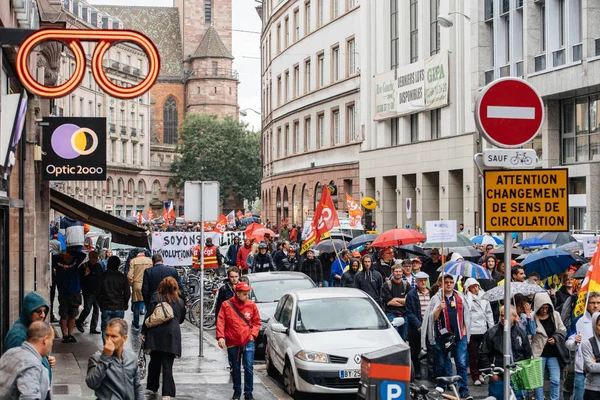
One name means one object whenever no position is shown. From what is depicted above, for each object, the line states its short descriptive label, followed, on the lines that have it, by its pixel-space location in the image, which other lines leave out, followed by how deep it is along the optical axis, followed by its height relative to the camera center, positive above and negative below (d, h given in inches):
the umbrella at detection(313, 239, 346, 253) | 995.9 -40.9
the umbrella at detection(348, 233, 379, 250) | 1064.2 -36.1
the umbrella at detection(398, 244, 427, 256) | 927.7 -40.4
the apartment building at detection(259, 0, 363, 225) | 2010.3 +238.8
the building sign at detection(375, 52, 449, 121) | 1584.6 +202.8
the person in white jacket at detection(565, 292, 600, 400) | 422.3 -56.6
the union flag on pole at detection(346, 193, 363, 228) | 1194.6 -7.9
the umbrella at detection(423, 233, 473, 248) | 855.1 -31.9
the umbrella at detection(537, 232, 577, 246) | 877.8 -28.8
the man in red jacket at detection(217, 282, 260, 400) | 518.3 -66.0
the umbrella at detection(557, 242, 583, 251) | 792.6 -32.8
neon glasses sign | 351.3 +55.7
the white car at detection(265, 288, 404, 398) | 508.1 -71.2
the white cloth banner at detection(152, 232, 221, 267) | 796.6 -30.7
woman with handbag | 494.9 -63.7
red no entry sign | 309.9 +29.8
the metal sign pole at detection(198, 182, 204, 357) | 680.4 -50.9
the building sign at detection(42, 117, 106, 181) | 623.0 +36.6
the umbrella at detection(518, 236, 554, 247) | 887.7 -32.7
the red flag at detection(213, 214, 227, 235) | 1428.5 -26.5
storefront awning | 794.8 -9.7
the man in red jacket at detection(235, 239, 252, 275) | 1113.1 -58.2
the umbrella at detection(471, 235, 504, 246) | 986.1 -34.2
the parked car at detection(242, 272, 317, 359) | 704.5 -59.5
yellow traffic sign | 298.8 +2.4
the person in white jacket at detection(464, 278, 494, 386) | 571.8 -60.8
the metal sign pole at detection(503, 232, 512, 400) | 292.7 -34.2
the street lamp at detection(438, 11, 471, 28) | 1431.8 +272.1
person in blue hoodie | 330.3 -37.9
